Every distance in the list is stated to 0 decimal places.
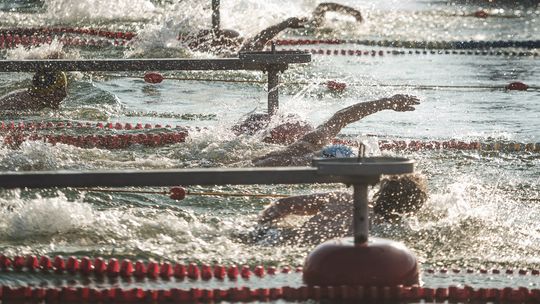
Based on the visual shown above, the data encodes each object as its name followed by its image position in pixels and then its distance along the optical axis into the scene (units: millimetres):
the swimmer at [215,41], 28406
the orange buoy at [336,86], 24906
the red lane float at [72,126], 18750
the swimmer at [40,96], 20742
